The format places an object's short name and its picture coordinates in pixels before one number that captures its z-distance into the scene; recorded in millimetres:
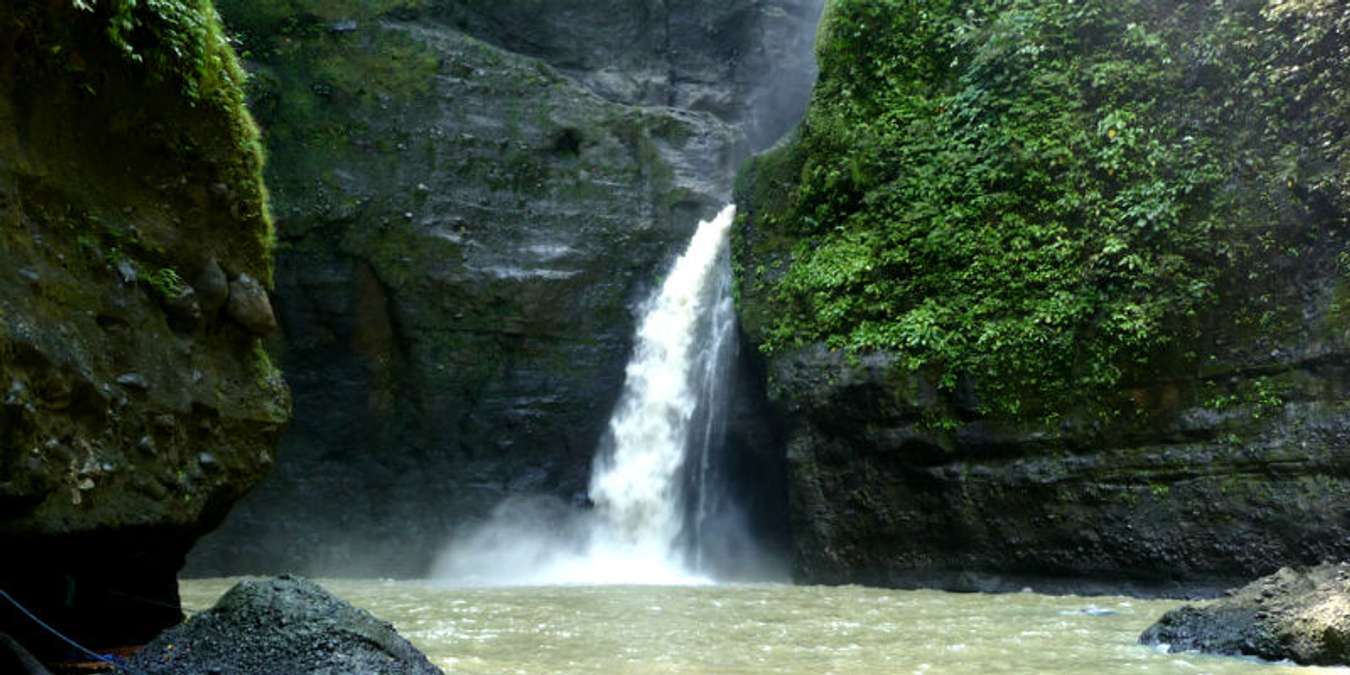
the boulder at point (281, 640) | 4352
